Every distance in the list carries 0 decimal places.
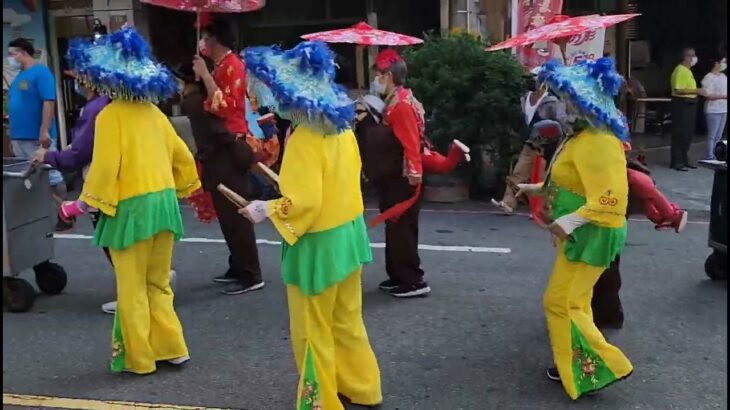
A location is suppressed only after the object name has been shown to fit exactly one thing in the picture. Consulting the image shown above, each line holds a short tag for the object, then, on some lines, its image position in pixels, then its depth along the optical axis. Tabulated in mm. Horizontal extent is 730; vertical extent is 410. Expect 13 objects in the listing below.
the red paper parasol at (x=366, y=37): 7254
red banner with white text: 9492
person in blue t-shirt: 7391
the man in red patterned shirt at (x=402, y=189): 5418
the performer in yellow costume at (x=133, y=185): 4188
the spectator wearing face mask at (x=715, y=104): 11367
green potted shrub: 8906
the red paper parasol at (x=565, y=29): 6371
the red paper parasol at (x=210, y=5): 6008
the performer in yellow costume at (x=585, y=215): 3693
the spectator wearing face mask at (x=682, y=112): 11328
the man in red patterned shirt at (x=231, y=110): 5562
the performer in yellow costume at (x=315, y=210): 3396
